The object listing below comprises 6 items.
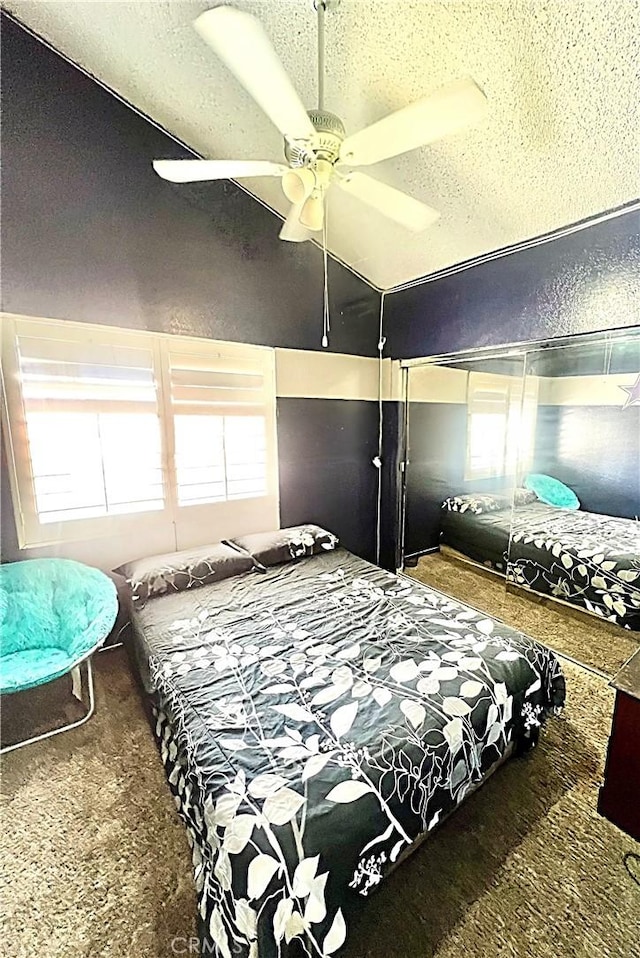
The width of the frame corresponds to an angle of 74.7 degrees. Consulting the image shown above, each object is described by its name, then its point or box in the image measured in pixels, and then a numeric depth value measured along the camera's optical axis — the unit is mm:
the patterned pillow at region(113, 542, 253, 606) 2326
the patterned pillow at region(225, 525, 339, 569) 2711
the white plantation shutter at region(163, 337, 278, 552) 2723
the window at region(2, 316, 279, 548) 2262
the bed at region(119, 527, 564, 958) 1028
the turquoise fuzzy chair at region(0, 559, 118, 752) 2021
